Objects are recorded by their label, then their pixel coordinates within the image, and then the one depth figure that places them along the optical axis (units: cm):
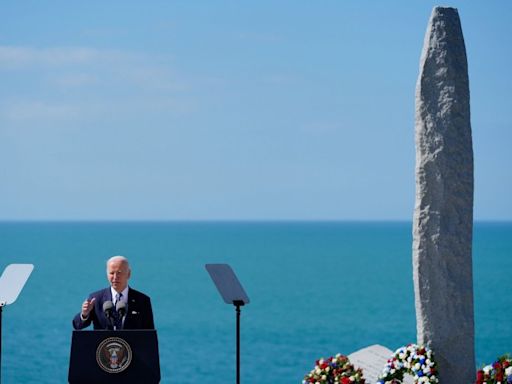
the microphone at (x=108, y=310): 1575
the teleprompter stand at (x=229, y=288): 1795
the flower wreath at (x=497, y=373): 1859
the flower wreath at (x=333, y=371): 2078
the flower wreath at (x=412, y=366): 1909
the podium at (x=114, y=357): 1530
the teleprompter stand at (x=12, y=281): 1770
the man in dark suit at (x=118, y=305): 1584
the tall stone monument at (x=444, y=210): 1923
